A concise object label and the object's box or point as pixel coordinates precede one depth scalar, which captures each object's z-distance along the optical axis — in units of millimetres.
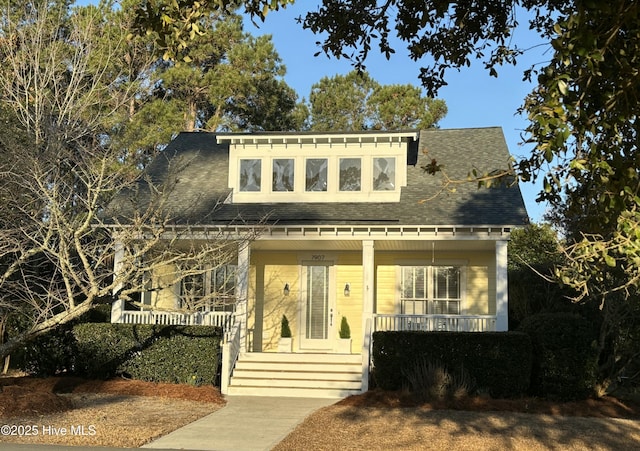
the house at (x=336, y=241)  14258
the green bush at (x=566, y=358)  11930
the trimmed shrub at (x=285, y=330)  15977
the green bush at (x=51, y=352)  13500
